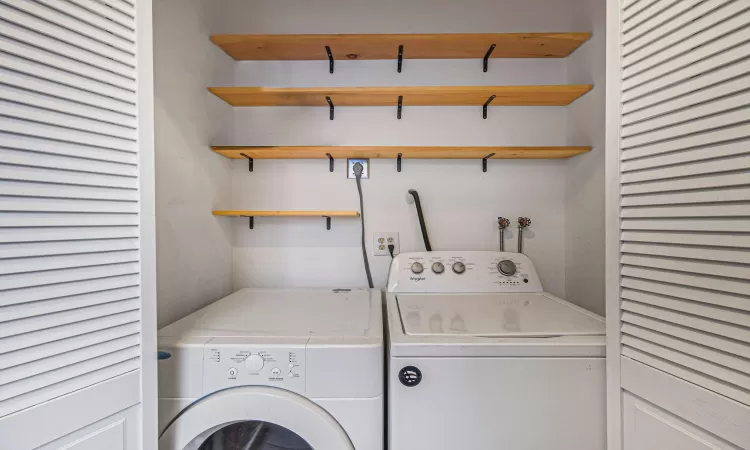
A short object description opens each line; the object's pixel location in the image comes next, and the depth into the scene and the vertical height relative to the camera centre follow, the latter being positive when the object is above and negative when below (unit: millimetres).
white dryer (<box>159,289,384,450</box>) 926 -471
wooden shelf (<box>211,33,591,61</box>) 1529 +837
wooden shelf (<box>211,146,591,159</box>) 1522 +325
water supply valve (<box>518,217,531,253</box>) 1724 -26
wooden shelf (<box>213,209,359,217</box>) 1560 +34
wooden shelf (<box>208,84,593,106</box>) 1500 +594
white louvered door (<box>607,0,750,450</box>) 620 -5
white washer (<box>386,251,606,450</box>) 933 -484
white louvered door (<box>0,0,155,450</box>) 604 -9
